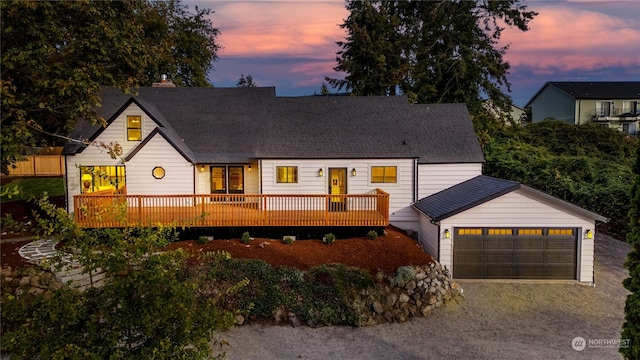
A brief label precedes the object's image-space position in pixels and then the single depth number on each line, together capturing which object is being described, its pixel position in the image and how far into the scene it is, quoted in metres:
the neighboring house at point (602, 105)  44.56
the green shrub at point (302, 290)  11.38
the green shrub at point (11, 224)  4.90
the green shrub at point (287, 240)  14.47
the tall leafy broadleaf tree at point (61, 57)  11.67
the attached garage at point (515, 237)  13.45
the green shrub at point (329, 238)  14.55
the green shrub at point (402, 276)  12.43
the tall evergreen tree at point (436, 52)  28.91
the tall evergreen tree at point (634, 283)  6.59
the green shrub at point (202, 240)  14.31
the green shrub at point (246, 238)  14.45
